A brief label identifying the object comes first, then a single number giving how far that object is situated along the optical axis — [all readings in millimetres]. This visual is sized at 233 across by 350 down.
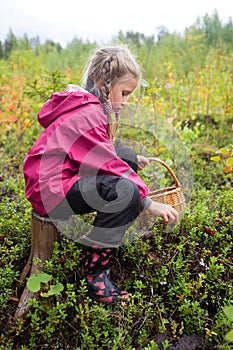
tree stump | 2164
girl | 2043
